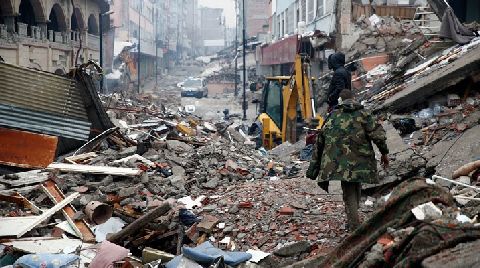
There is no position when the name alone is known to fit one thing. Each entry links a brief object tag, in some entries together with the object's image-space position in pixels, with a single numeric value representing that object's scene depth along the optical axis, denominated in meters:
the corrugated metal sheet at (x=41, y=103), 9.94
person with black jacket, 10.14
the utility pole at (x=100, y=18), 31.90
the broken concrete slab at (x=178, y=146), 11.83
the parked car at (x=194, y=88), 43.37
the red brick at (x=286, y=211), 7.12
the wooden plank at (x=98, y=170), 9.02
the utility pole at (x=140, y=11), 61.56
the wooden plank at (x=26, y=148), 9.39
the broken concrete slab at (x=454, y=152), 7.02
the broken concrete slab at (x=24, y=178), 8.34
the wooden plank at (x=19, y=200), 7.48
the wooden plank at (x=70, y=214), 6.71
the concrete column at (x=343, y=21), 19.98
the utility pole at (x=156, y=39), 57.68
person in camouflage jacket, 5.96
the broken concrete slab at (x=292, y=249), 5.92
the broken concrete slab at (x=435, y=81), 9.15
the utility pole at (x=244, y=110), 27.42
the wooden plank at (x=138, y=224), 6.32
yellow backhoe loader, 12.94
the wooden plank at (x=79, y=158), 10.02
